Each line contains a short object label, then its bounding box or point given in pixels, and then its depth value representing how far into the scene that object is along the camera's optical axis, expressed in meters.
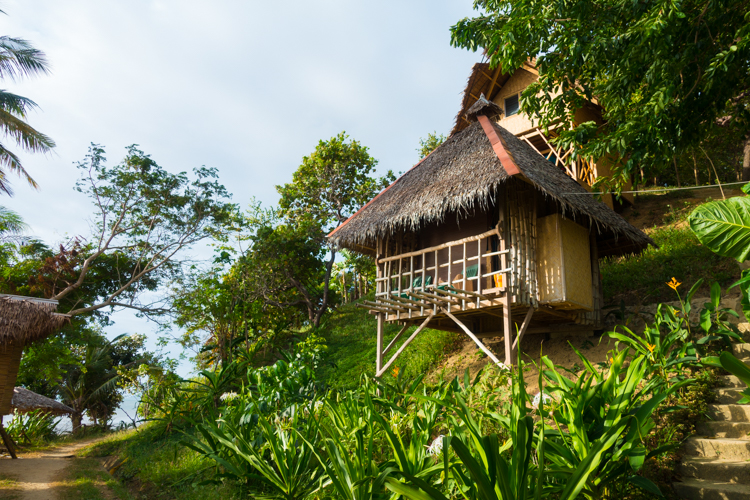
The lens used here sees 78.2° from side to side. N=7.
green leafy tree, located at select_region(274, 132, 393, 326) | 13.90
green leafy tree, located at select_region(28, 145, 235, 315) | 13.51
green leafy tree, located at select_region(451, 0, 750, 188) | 5.08
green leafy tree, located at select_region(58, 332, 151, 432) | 16.22
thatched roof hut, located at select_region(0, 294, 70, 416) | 7.28
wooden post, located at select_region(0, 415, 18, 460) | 7.22
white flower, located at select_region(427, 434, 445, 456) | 3.23
